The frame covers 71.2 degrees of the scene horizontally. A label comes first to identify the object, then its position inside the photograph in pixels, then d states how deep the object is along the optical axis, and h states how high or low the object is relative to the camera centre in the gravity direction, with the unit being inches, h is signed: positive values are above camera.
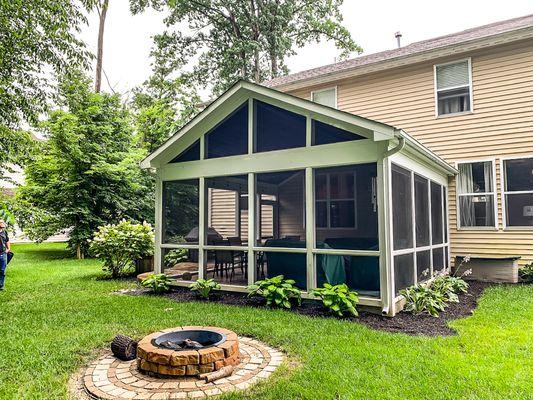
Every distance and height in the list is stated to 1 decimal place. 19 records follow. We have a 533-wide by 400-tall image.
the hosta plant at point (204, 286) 251.6 -43.1
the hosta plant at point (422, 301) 211.8 -46.4
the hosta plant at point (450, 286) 245.0 -45.5
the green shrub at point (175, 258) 341.4 -31.8
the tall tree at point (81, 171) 496.7 +72.8
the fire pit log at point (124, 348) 143.3 -48.2
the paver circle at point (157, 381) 114.9 -52.3
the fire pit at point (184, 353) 124.9 -45.3
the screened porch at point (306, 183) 212.1 +28.4
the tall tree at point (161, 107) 644.7 +226.5
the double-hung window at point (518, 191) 321.1 +25.1
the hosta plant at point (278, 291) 221.6 -41.7
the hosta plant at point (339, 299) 200.8 -41.9
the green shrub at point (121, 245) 331.9 -19.1
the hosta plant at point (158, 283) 271.6 -43.4
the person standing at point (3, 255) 292.4 -23.6
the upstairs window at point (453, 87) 353.7 +128.7
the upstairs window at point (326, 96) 428.1 +146.4
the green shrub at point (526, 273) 302.0 -43.4
